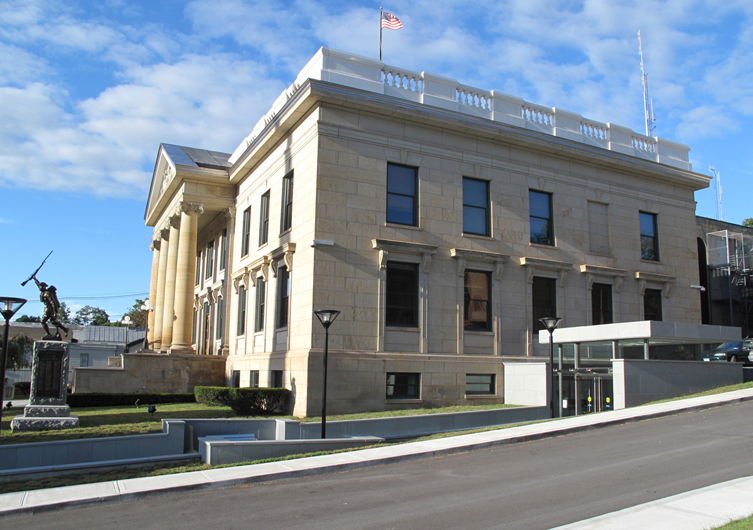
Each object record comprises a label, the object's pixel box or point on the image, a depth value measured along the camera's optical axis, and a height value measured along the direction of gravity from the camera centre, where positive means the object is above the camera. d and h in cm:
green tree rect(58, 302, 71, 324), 14171 +959
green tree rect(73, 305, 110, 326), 15225 +892
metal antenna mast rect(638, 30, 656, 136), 4009 +1613
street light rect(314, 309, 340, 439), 1734 +104
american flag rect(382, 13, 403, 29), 2794 +1493
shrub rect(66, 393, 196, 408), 2902 -216
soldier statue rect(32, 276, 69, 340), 2278 +178
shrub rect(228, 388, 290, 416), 2361 -170
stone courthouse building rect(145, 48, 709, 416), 2381 +531
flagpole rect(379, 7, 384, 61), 2812 +1497
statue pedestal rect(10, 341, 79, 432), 2050 -130
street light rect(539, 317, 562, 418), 2077 -21
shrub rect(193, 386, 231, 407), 2580 -177
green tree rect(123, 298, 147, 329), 10225 +597
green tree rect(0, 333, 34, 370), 5266 +7
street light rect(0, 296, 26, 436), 1783 +129
